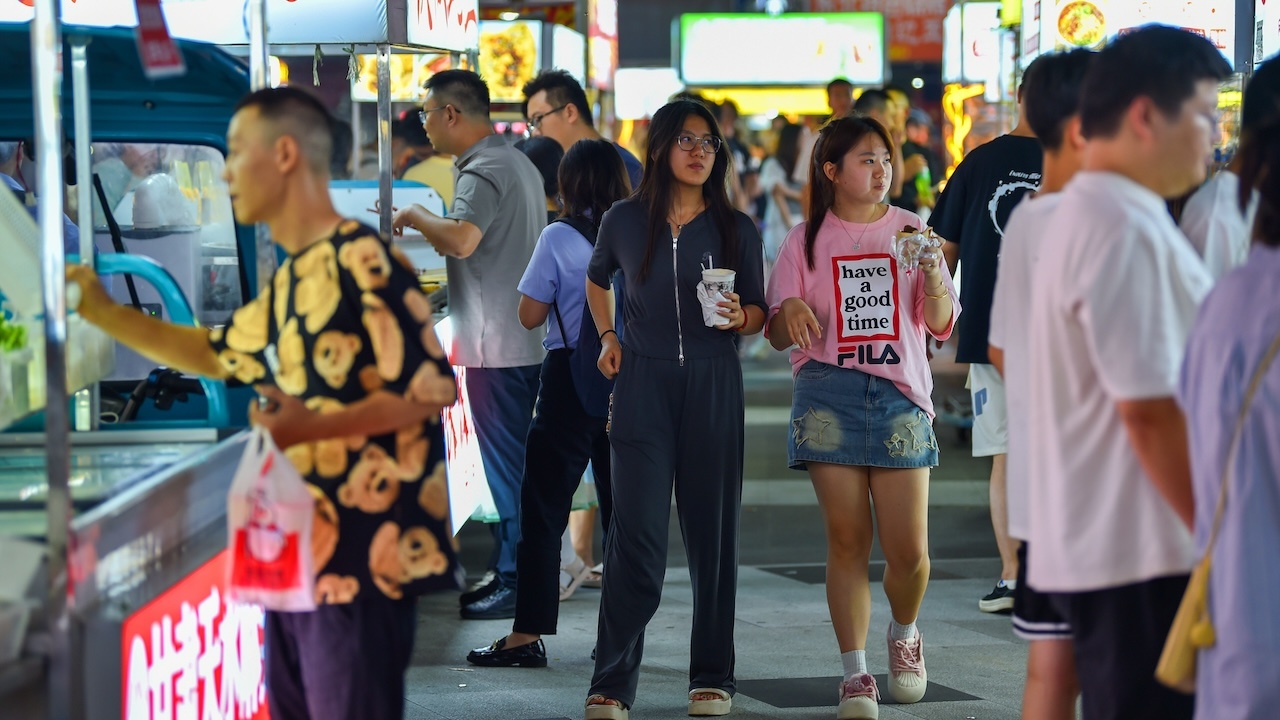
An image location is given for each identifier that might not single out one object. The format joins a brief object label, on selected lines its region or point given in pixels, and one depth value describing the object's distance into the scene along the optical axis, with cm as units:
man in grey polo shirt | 1294
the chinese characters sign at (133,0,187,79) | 644
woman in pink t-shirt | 1004
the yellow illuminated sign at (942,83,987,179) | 3045
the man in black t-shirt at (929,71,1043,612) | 1177
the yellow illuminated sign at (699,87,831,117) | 5031
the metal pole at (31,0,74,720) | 536
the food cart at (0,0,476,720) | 539
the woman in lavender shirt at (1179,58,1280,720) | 499
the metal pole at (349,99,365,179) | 2514
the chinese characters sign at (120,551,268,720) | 596
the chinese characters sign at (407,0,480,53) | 1258
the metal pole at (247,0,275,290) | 801
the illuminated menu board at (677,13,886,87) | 4322
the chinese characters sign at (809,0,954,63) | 5541
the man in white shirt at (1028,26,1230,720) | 533
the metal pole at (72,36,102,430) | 771
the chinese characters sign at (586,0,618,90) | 2750
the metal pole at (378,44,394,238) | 1247
